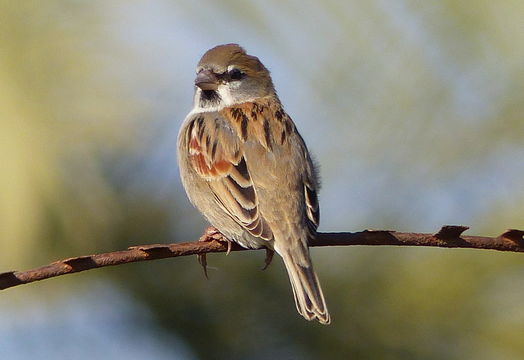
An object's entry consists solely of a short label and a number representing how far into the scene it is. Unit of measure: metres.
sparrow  6.95
